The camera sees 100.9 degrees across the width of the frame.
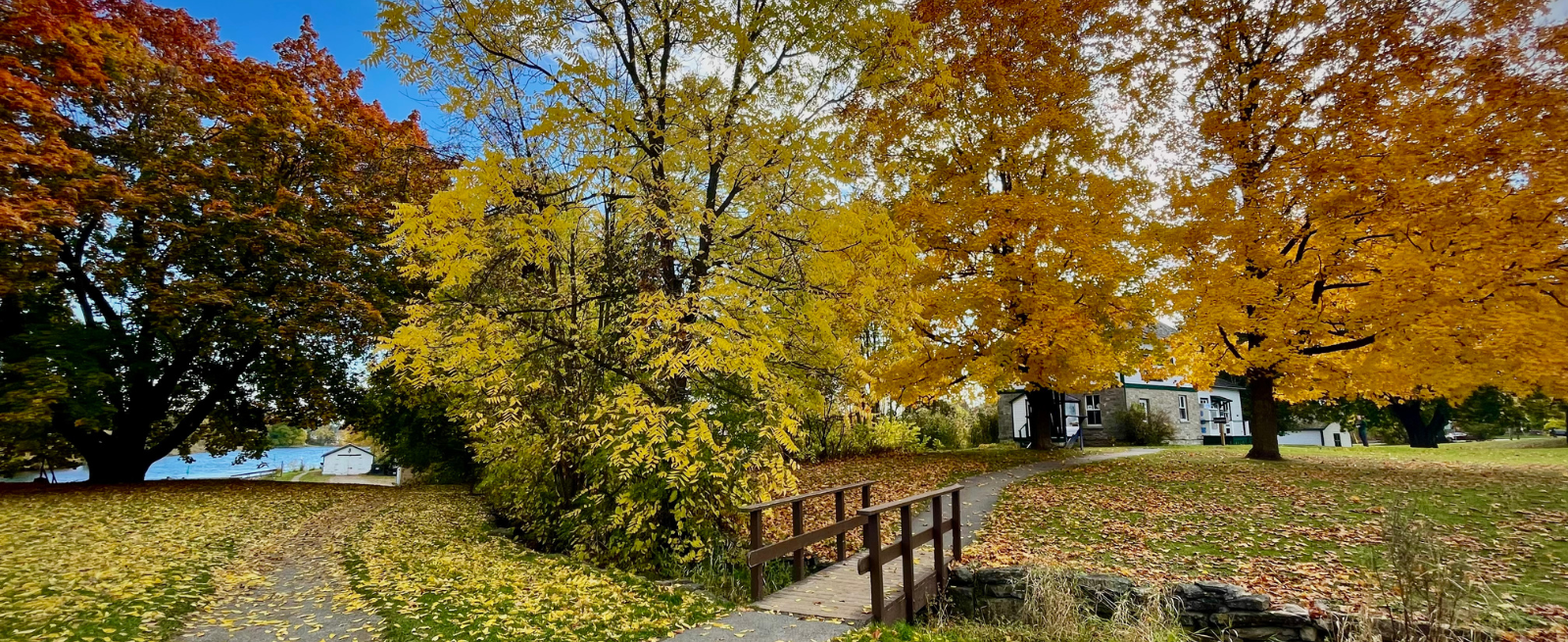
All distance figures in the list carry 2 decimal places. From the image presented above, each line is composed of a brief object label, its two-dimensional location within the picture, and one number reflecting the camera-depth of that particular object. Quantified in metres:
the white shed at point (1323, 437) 38.69
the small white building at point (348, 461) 42.22
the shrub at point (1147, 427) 23.86
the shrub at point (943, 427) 22.69
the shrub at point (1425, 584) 4.48
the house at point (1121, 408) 25.39
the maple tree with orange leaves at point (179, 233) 11.75
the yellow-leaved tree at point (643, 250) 6.51
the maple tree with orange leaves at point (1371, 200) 8.24
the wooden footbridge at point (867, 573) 5.64
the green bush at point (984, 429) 24.25
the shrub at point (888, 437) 19.91
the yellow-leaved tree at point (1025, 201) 11.93
